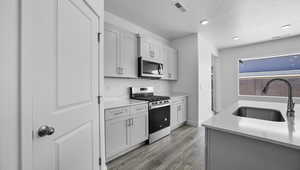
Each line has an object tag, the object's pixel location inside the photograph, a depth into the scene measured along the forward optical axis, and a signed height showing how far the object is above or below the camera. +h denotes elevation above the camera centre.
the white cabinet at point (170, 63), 3.52 +0.68
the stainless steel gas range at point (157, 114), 2.53 -0.64
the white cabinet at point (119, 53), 2.22 +0.66
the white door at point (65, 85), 0.78 +0.00
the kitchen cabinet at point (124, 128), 1.86 -0.74
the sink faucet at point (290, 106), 1.26 -0.22
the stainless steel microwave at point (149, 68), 2.76 +0.42
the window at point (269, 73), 3.98 +0.43
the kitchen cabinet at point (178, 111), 3.18 -0.72
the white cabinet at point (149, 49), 2.76 +0.89
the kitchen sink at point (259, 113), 1.56 -0.39
